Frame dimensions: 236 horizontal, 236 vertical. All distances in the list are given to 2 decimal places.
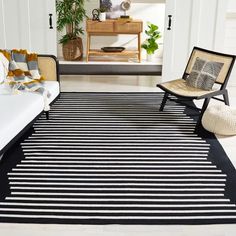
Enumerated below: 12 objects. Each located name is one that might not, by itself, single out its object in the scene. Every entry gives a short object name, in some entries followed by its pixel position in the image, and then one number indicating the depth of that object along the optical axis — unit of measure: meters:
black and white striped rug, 2.75
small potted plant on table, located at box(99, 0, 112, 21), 6.67
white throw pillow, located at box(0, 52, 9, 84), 4.29
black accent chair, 4.45
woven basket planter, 6.59
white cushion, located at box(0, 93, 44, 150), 3.26
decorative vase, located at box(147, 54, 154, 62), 6.64
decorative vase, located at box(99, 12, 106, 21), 6.47
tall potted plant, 6.53
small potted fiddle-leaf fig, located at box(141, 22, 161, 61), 6.54
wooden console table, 6.39
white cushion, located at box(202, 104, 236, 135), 4.10
